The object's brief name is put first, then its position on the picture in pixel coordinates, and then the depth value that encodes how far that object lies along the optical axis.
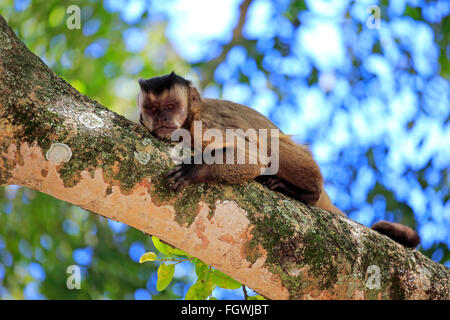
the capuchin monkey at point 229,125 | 4.60
